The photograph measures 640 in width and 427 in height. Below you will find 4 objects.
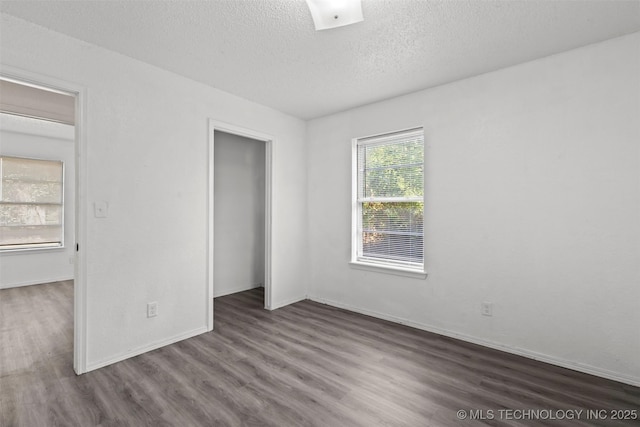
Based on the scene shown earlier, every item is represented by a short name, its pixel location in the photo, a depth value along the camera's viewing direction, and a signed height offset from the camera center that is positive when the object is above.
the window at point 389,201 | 3.38 +0.14
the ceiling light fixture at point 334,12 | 1.87 +1.29
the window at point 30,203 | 5.02 +0.14
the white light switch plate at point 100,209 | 2.42 +0.02
